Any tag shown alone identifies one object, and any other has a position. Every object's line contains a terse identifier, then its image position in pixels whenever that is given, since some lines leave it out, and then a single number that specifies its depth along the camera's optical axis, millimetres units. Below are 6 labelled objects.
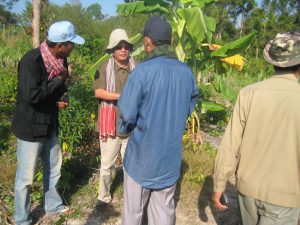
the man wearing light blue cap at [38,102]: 2223
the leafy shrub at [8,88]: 5223
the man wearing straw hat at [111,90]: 2629
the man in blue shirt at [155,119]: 1826
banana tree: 3752
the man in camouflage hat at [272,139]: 1558
